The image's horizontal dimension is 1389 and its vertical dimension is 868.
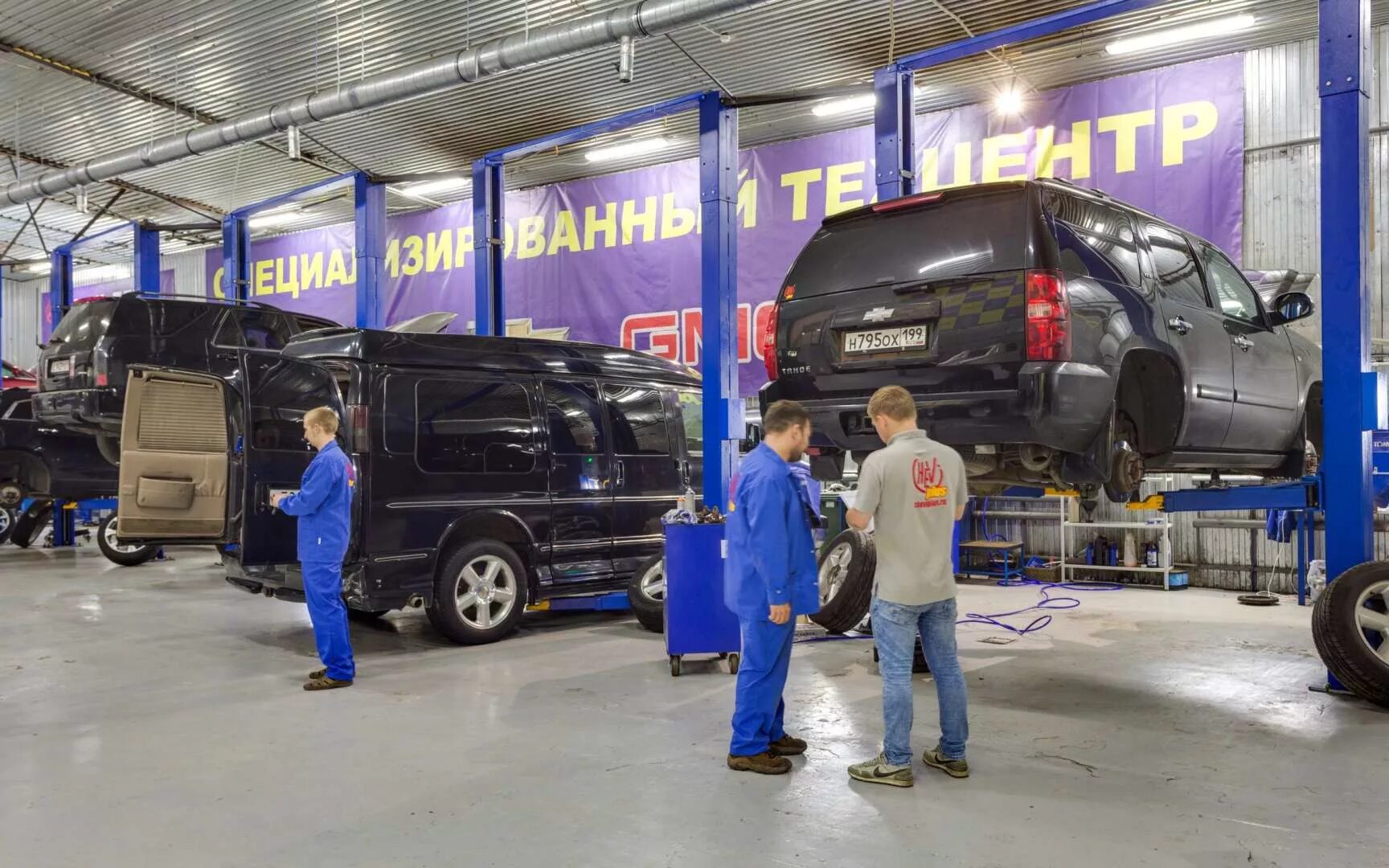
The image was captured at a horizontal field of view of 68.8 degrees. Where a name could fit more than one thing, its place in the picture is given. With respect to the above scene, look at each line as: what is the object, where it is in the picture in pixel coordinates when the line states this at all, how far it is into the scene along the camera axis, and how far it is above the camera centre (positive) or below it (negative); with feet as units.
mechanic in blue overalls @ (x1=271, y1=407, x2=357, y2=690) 17.46 -1.71
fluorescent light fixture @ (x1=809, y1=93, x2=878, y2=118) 34.91 +11.69
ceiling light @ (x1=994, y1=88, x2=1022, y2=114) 33.99 +11.18
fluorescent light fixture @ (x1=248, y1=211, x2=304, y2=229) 53.42 +11.80
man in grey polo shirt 12.13 -1.76
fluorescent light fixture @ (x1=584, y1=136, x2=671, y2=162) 41.16 +11.89
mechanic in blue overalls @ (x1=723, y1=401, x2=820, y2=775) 12.55 -1.76
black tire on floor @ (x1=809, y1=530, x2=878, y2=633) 21.30 -3.22
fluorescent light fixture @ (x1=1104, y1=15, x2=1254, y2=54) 29.86 +12.02
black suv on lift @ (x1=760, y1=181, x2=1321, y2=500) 14.51 +1.52
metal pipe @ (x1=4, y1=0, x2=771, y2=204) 24.66 +10.10
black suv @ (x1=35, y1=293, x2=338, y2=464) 31.68 +3.02
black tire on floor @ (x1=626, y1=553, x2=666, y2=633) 22.56 -3.55
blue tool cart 18.67 -2.96
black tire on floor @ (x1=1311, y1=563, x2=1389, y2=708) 15.30 -3.01
